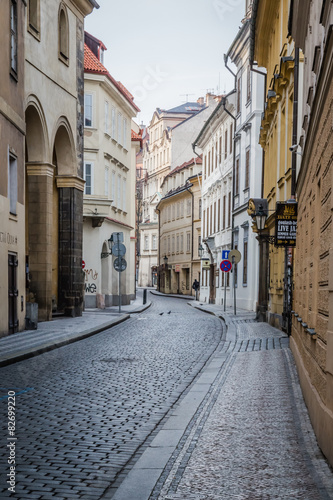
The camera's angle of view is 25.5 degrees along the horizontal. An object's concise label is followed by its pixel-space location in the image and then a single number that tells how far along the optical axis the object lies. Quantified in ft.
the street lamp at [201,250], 181.81
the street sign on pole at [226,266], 99.70
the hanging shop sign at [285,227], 51.11
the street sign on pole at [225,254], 105.70
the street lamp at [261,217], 74.59
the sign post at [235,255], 94.89
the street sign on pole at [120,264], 96.37
